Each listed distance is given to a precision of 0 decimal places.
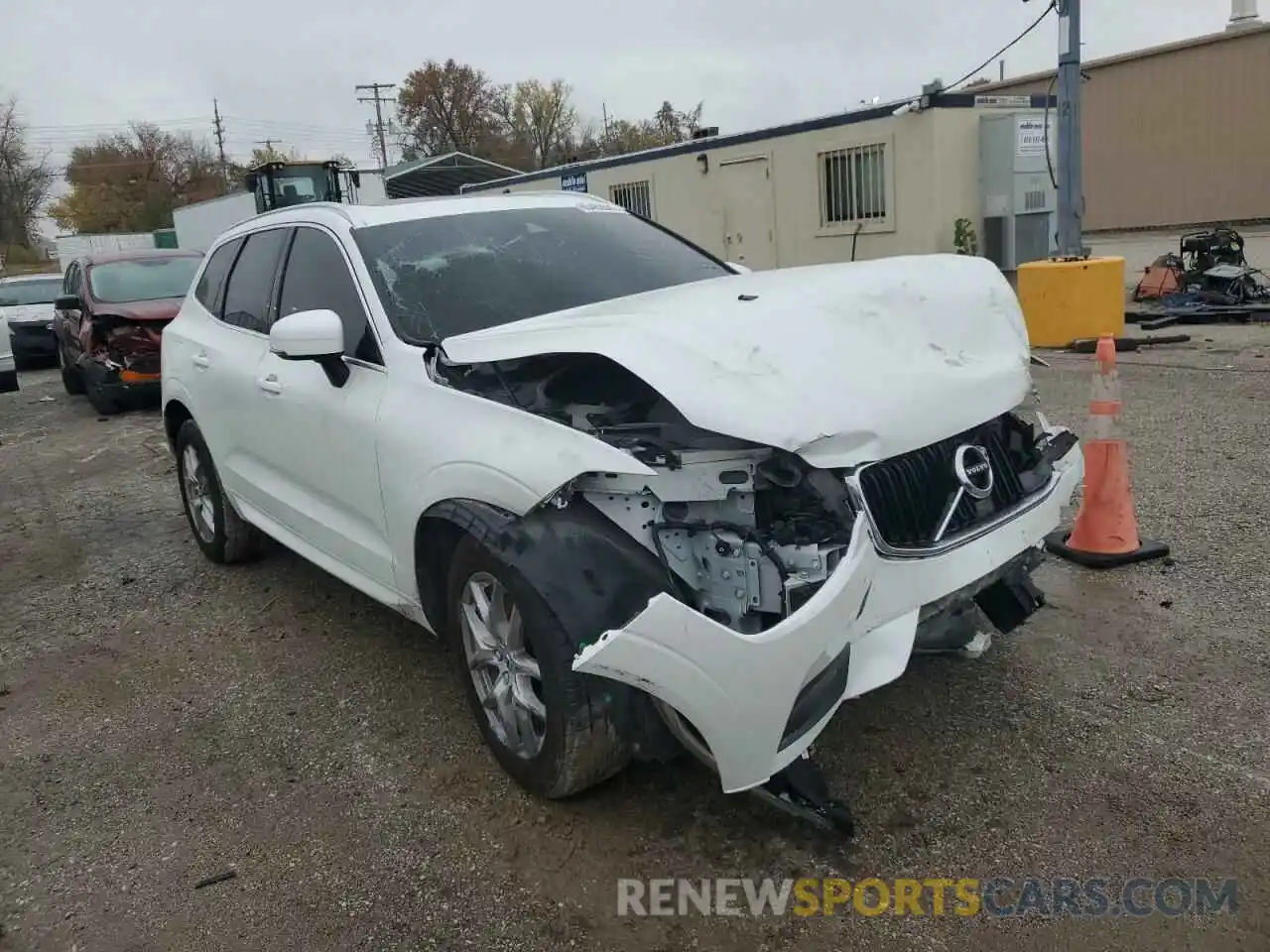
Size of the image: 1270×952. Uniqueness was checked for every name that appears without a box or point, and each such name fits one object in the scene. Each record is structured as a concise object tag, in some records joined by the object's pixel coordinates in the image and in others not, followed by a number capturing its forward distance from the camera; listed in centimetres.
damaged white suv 264
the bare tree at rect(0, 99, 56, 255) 6078
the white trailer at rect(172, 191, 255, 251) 3178
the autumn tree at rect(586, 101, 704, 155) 5816
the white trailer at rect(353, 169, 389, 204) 2900
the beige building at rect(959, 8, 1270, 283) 2153
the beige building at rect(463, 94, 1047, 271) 1349
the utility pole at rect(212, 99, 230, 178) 7806
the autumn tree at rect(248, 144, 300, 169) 6426
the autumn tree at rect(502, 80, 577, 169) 6200
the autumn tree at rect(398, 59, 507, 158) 6222
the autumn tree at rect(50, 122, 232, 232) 6550
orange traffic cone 457
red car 1025
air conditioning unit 1356
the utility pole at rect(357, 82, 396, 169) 6625
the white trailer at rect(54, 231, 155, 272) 4622
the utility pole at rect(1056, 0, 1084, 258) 1090
